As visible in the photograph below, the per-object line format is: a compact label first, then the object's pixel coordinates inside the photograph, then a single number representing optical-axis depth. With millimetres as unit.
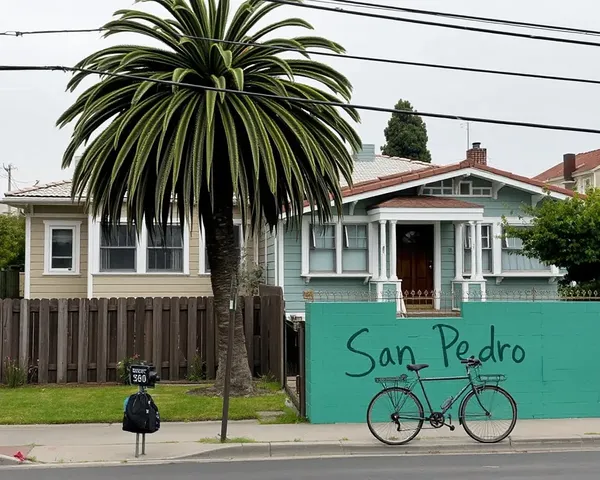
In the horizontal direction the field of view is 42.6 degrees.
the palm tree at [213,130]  12445
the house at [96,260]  21766
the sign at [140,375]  9695
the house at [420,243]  20484
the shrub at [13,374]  14719
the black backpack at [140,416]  9461
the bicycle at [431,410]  10414
